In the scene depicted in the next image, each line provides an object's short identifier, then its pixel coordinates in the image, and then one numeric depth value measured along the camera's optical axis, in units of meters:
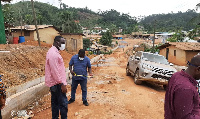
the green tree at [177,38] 37.42
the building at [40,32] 22.83
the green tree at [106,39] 57.09
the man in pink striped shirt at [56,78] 3.28
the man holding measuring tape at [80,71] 5.14
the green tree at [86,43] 41.88
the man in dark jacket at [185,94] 1.62
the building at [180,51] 19.30
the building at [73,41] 23.63
